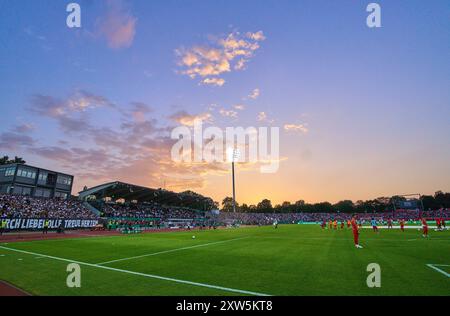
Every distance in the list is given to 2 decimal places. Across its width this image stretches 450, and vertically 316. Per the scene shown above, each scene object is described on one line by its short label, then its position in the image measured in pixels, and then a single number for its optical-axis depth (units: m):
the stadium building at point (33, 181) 52.84
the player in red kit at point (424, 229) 22.89
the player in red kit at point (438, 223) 31.59
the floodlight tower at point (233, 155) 75.14
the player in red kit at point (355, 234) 16.29
